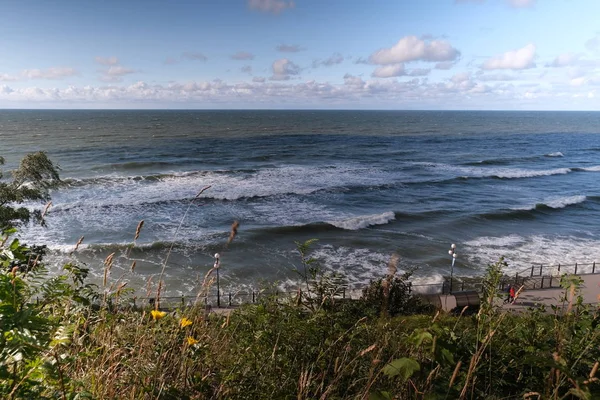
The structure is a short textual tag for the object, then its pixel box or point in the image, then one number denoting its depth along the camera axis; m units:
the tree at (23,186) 14.93
